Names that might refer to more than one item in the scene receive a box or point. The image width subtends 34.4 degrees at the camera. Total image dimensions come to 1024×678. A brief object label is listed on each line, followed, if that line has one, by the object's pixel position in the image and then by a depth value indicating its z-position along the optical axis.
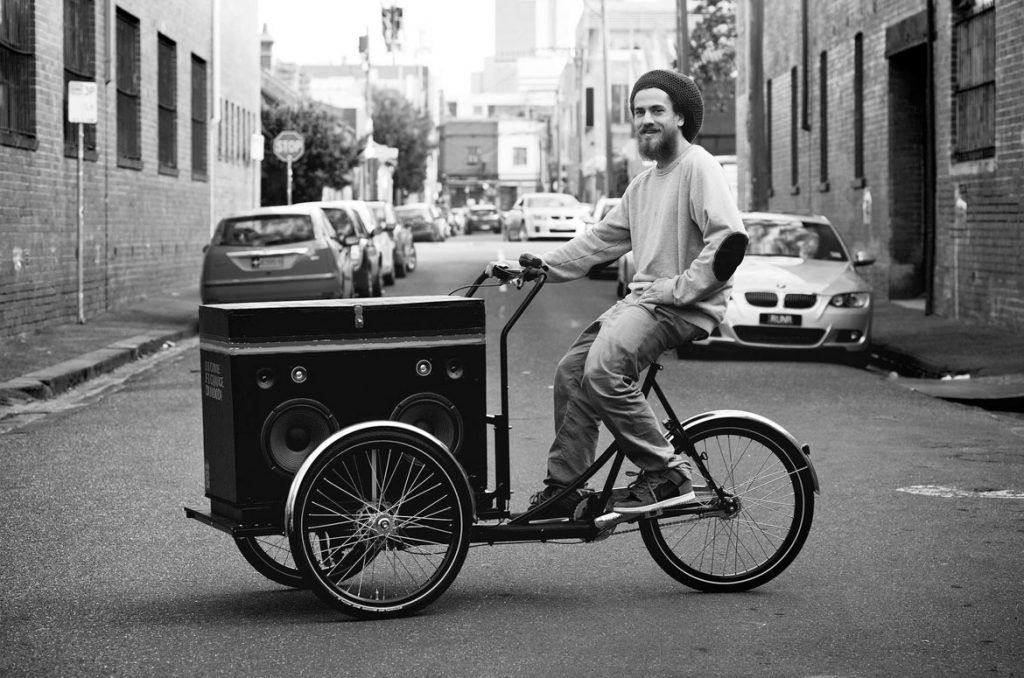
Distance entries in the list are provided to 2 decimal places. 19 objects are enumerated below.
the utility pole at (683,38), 31.47
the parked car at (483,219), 79.38
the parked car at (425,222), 56.20
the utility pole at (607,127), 52.19
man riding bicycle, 5.76
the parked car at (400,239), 31.78
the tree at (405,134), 92.31
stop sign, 33.44
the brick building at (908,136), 17.70
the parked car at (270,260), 19.45
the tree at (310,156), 46.91
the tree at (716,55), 56.62
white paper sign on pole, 17.67
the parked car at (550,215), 46.59
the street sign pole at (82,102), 17.67
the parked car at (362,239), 23.88
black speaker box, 5.68
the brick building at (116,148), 17.62
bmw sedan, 15.50
